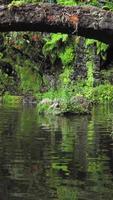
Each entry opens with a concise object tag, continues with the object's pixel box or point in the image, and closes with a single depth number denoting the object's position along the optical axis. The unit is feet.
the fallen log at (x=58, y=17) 52.16
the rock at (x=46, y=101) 93.53
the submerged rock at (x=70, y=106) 86.63
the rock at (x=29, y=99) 129.62
